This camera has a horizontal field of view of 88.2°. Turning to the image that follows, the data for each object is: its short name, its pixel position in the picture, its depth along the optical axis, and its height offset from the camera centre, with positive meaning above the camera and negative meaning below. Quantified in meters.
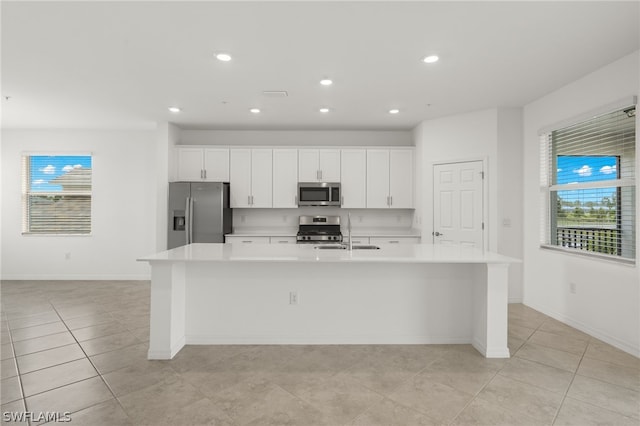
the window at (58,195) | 5.88 +0.32
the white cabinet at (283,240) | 5.33 -0.42
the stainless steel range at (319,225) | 5.60 -0.19
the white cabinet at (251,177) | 5.46 +0.61
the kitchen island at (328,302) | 2.99 -0.80
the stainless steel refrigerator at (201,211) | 5.12 +0.04
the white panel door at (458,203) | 4.59 +0.16
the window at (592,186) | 3.02 +0.30
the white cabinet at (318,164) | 5.48 +0.83
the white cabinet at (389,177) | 5.49 +0.62
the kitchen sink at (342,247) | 3.48 -0.36
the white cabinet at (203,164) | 5.44 +0.82
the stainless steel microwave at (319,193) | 5.40 +0.34
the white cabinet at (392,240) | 5.33 -0.42
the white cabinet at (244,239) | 5.24 -0.41
